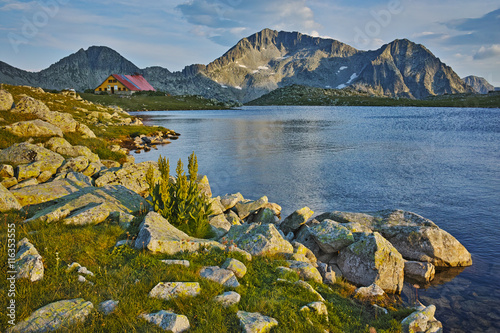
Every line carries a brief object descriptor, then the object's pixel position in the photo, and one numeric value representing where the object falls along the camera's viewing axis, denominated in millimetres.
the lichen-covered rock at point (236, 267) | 8836
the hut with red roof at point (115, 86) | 194000
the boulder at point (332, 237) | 13758
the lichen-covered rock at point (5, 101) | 31219
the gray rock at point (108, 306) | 6567
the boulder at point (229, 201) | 20156
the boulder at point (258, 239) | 11144
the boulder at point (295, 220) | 17469
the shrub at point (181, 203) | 12680
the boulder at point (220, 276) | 8180
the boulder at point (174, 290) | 7262
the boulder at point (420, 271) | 13108
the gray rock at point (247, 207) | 19734
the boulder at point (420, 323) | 8273
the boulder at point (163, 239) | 9453
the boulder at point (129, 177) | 19516
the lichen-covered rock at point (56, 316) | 5898
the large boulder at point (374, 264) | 12289
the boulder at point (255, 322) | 6566
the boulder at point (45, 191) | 12695
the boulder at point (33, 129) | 24797
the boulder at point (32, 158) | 18103
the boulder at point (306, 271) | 10102
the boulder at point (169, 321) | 6302
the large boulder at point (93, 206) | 10733
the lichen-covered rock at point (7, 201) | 11344
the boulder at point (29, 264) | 7184
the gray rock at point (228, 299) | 7391
